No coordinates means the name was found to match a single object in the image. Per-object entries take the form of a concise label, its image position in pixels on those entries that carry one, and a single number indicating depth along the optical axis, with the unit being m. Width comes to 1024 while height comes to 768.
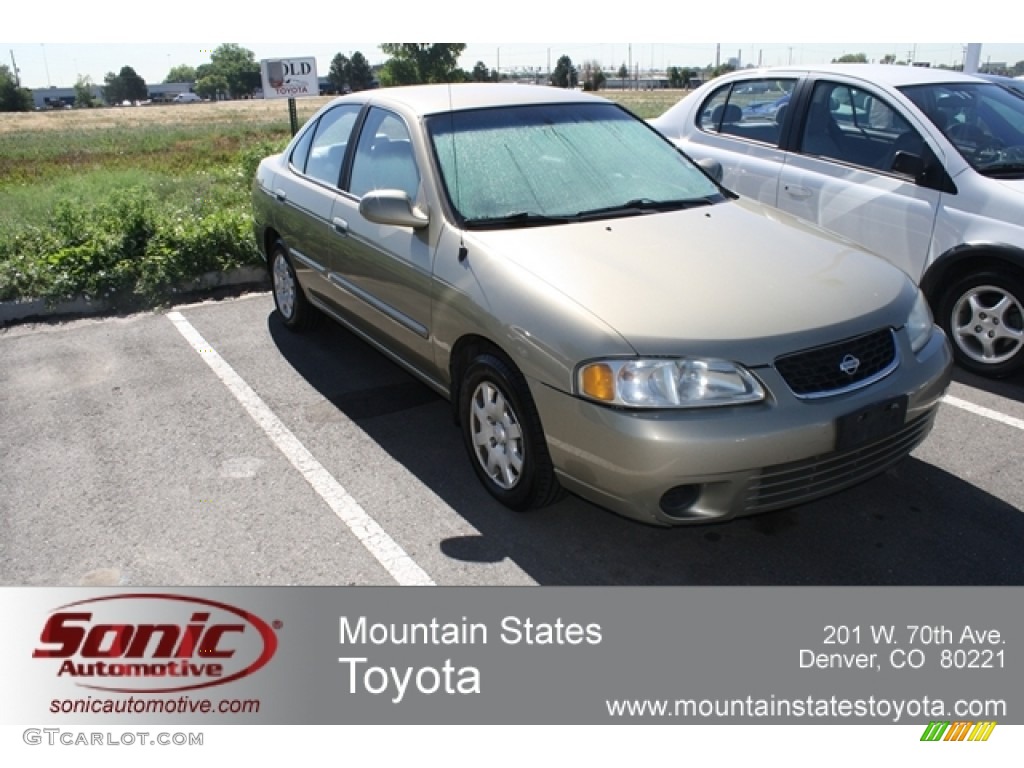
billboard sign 14.31
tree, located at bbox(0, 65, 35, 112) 83.69
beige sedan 3.04
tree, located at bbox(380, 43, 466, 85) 36.75
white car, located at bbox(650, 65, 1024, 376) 4.81
